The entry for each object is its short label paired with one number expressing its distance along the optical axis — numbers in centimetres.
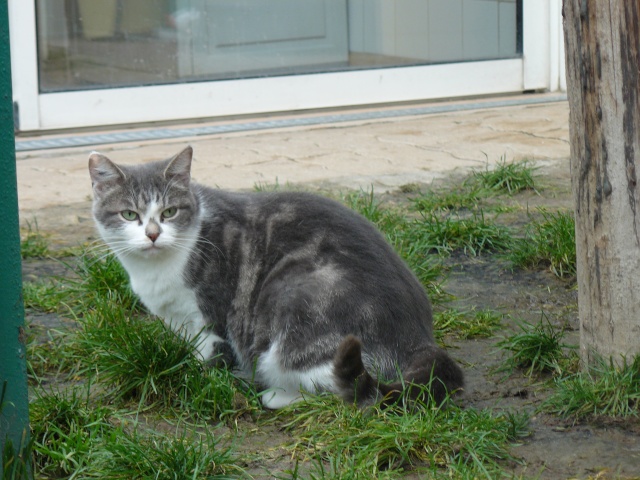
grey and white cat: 548
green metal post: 419
